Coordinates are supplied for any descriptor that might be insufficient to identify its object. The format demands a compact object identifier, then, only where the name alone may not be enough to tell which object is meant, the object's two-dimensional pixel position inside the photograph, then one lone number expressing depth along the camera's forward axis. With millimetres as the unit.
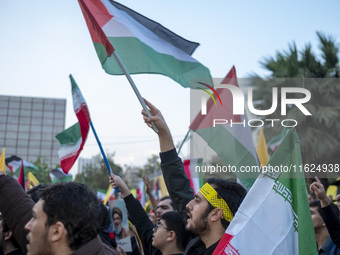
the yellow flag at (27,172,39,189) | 9633
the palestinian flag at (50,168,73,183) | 10839
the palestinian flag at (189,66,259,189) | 5992
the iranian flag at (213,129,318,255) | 2783
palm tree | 13484
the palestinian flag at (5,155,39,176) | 9500
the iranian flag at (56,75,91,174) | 5309
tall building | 58406
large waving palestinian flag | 4527
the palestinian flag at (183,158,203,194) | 6766
